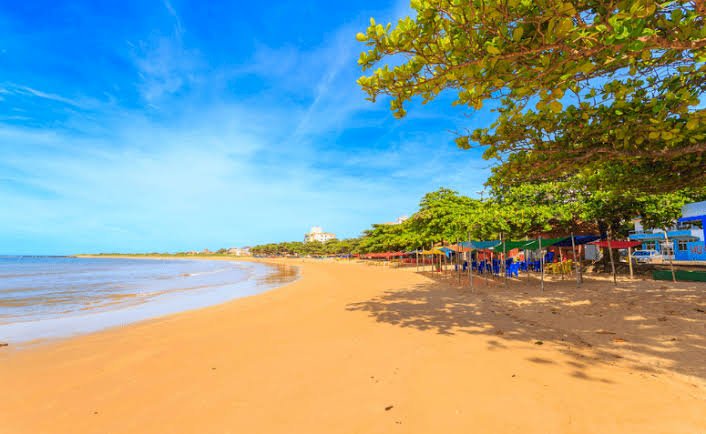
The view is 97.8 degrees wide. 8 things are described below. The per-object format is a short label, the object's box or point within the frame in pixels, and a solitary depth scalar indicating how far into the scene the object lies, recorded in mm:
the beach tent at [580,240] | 12250
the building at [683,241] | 23688
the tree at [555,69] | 2900
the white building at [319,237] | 196338
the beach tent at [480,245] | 13531
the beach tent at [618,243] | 11969
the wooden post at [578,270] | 12162
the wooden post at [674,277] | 11534
